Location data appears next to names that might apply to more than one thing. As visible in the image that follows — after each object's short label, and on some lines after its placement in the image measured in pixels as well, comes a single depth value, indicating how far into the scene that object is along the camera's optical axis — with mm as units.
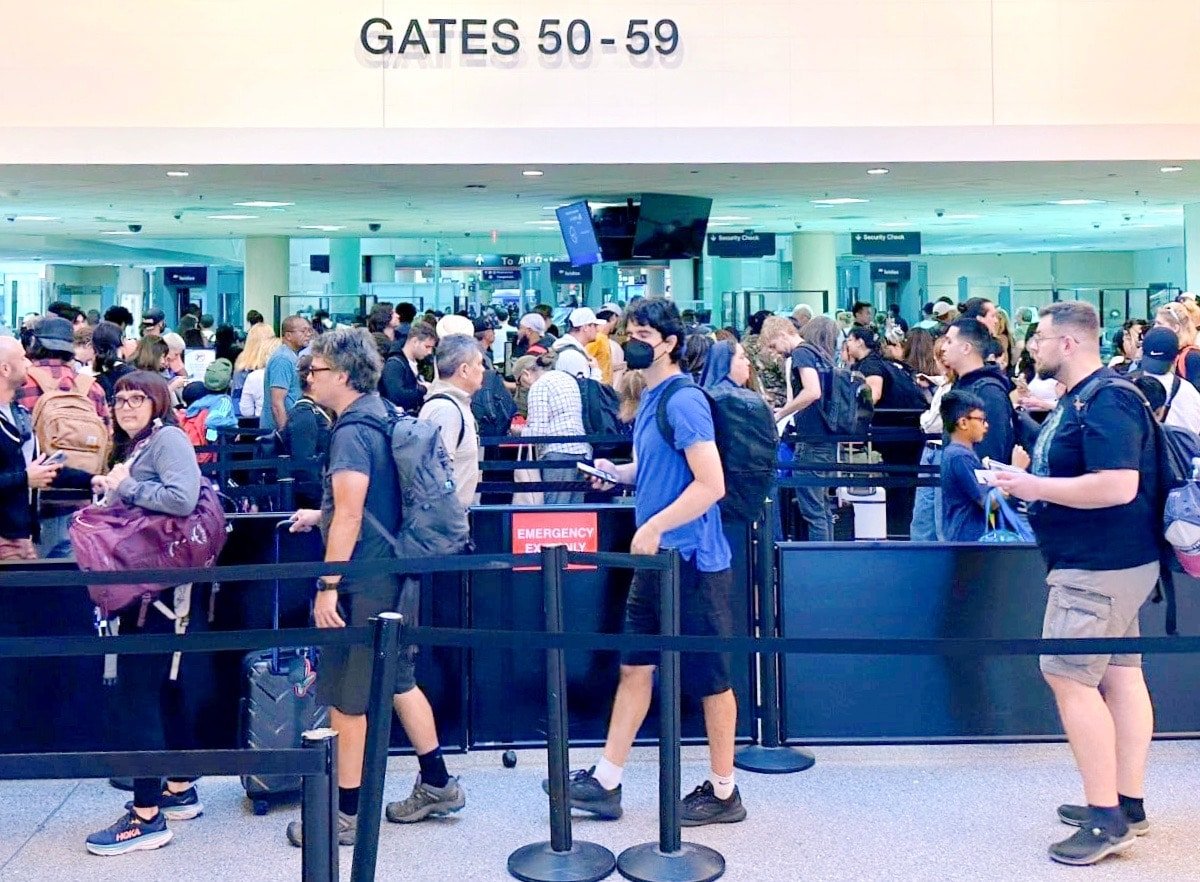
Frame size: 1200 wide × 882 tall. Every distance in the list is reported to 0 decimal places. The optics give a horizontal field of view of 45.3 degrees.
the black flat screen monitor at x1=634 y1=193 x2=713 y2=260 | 22484
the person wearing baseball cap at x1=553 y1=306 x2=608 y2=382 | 11094
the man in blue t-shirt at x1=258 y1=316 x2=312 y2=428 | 11117
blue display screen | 22969
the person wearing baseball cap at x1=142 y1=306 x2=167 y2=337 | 15117
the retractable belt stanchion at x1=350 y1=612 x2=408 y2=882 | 3955
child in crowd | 6719
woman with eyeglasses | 5336
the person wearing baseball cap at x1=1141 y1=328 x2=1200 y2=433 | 7551
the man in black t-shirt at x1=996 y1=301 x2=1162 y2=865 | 4895
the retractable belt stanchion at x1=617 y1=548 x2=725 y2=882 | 4906
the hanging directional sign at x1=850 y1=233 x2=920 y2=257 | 33219
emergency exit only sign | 6590
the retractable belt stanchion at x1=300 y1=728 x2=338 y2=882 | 3094
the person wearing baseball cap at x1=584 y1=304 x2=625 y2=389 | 12742
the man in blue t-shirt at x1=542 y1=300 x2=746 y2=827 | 5215
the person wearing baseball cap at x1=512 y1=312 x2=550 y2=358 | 14886
